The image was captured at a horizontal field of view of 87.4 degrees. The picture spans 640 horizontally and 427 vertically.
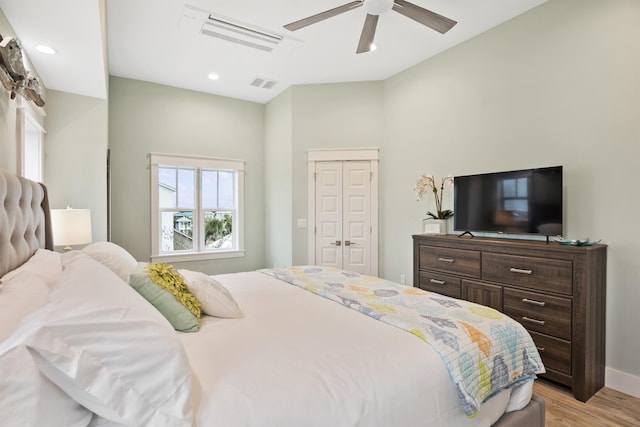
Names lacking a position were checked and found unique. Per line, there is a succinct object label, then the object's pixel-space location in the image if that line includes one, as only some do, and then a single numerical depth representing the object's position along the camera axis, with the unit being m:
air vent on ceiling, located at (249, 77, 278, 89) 4.39
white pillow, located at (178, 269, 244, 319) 1.71
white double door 4.44
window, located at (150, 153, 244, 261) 4.50
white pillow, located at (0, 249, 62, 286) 1.32
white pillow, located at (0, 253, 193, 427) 0.77
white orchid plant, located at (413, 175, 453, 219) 3.58
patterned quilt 1.33
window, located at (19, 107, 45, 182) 2.94
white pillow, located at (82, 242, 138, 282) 1.75
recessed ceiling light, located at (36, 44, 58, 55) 2.43
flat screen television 2.61
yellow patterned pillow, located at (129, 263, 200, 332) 1.49
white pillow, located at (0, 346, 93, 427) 0.68
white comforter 1.00
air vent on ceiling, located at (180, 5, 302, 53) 2.99
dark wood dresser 2.27
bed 0.80
